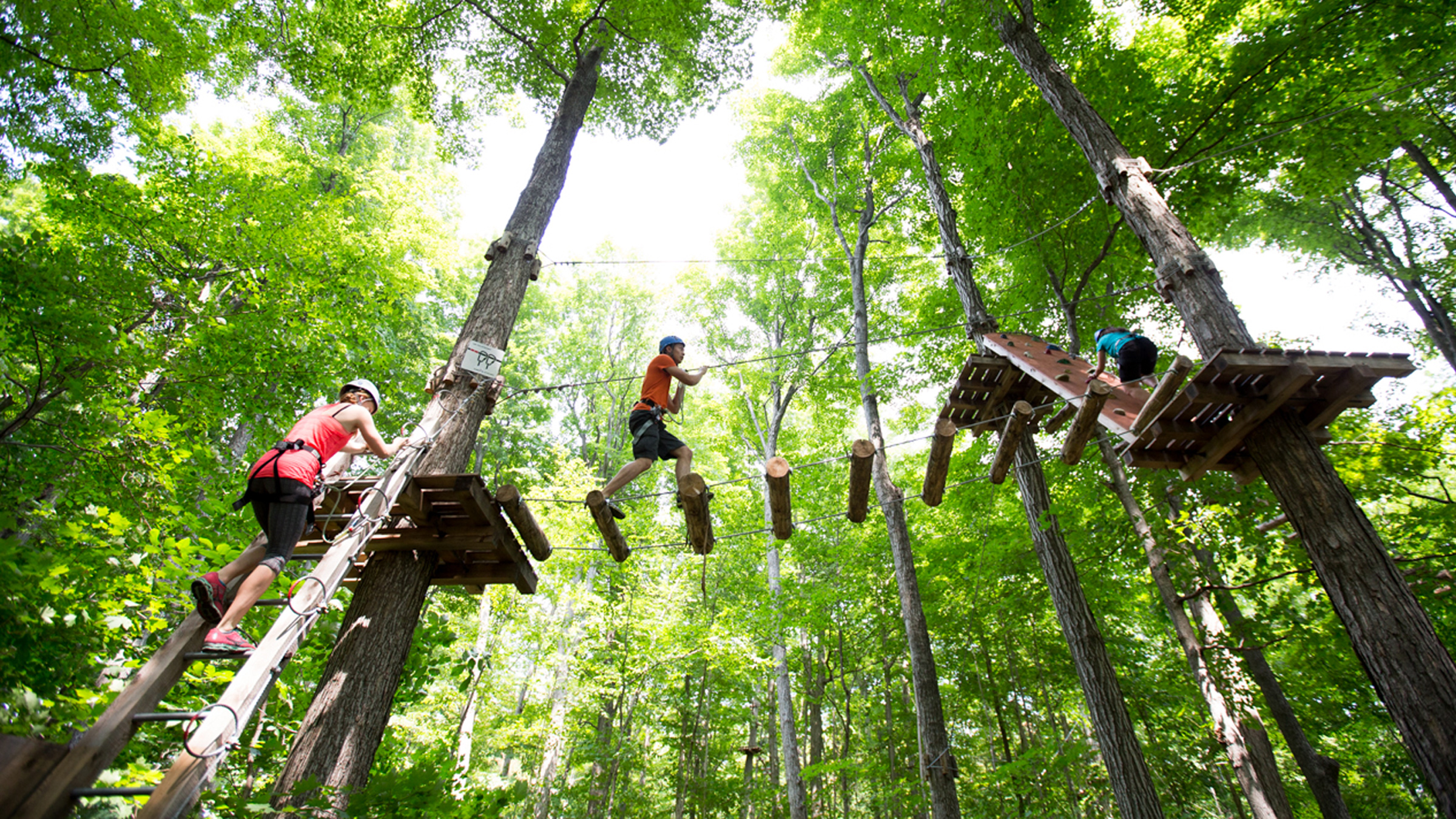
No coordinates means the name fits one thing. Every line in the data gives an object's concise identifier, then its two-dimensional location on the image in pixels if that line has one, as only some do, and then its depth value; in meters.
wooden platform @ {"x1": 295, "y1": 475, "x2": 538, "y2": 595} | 3.66
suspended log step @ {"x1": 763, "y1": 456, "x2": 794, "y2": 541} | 4.53
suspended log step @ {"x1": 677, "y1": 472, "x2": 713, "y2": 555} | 4.42
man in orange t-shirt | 4.69
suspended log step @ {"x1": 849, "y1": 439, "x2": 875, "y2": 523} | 4.51
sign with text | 4.55
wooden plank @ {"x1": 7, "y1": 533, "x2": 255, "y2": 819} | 1.76
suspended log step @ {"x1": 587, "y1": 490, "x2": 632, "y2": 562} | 4.46
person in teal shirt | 5.14
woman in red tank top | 2.82
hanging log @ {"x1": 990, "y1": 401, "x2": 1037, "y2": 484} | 4.84
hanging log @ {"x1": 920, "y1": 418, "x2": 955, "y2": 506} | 4.72
